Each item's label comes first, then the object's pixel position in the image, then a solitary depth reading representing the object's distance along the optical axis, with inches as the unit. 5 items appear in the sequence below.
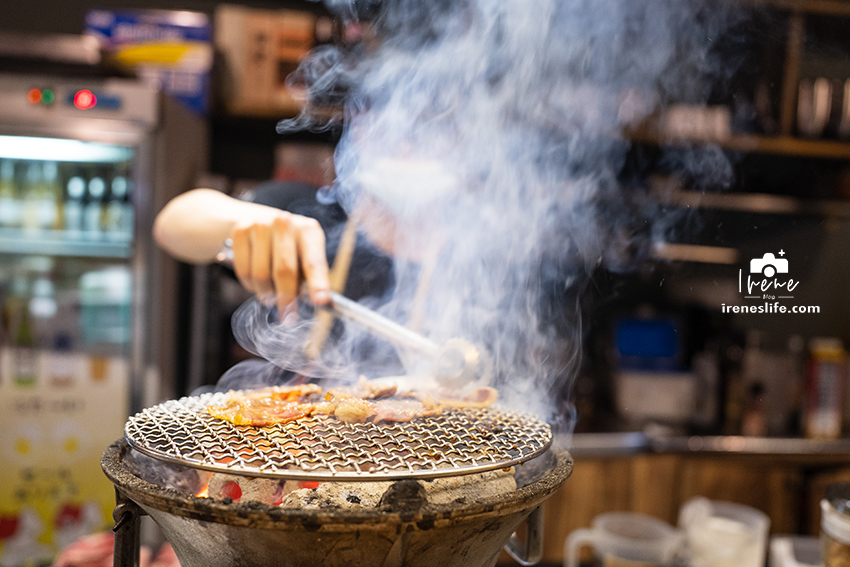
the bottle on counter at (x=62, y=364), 93.8
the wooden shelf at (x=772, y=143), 101.8
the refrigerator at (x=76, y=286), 90.0
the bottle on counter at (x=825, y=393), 99.1
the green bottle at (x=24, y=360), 93.2
